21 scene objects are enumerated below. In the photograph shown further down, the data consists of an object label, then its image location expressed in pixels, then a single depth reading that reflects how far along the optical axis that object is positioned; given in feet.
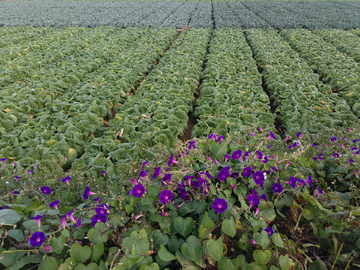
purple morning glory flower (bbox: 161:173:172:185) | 5.28
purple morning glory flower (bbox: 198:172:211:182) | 5.24
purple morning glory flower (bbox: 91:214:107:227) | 4.80
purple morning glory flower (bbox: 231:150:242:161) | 5.84
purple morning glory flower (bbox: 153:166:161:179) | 5.42
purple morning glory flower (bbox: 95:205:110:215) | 4.95
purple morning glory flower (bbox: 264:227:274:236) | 4.73
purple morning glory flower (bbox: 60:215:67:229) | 4.69
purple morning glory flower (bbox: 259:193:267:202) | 5.43
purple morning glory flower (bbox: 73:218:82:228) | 4.94
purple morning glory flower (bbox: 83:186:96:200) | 5.69
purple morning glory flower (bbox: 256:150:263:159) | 6.01
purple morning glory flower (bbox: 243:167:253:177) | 5.44
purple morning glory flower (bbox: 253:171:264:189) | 5.52
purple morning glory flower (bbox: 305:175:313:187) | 5.79
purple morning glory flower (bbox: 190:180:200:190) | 5.61
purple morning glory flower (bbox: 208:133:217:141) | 7.55
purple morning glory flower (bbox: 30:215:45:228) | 4.57
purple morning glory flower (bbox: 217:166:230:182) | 5.42
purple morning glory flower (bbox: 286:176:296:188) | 5.51
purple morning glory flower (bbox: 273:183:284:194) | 5.40
